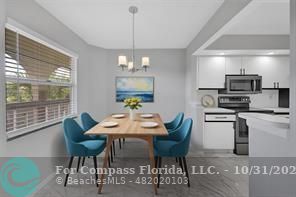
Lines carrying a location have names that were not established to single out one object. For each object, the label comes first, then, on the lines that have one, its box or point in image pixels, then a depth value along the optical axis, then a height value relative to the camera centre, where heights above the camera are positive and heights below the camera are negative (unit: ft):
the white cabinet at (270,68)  12.62 +2.09
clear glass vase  10.54 -1.02
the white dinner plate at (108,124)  8.29 -1.31
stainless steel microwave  12.41 +0.93
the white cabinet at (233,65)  12.73 +2.31
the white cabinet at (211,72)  12.86 +1.83
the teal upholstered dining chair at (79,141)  7.70 -2.25
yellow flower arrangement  10.29 -0.35
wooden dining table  7.06 -1.43
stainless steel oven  11.71 -2.38
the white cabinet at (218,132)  11.88 -2.34
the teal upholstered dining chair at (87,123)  10.49 -1.61
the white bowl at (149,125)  8.24 -1.32
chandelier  8.05 +1.97
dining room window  6.36 +0.60
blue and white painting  15.65 +0.97
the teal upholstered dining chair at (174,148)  7.67 -2.25
